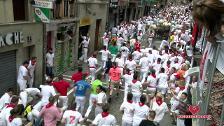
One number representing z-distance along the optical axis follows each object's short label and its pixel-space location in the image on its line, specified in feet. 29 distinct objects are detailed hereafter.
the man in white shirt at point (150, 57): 56.05
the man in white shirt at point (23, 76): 44.60
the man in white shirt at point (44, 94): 35.14
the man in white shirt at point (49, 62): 54.85
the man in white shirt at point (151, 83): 44.34
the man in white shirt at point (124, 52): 61.82
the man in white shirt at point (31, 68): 46.91
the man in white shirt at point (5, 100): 31.65
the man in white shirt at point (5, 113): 27.27
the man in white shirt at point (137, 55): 59.47
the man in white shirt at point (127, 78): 44.09
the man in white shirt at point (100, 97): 36.22
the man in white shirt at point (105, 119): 29.19
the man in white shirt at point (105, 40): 79.66
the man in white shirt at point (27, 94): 33.48
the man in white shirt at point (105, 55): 59.39
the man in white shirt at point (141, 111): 31.37
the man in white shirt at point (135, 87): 41.29
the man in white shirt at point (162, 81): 44.70
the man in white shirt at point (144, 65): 53.71
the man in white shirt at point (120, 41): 76.07
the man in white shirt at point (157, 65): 52.05
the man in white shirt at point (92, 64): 52.48
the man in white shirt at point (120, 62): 52.90
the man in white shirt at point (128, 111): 32.04
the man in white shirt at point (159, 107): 33.53
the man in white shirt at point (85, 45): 70.90
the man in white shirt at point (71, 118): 29.37
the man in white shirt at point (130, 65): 51.60
